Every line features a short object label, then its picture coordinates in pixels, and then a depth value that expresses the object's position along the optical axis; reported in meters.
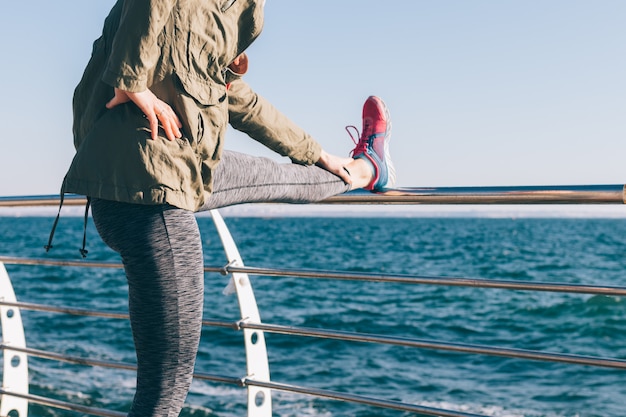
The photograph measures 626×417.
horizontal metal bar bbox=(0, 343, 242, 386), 1.94
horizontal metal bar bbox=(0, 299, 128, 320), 2.11
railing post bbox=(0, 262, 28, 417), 2.44
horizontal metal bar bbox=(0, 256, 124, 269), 2.12
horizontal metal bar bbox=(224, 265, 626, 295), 1.43
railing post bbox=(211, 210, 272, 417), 1.96
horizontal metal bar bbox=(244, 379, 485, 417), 1.64
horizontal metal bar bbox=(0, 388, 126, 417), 2.10
